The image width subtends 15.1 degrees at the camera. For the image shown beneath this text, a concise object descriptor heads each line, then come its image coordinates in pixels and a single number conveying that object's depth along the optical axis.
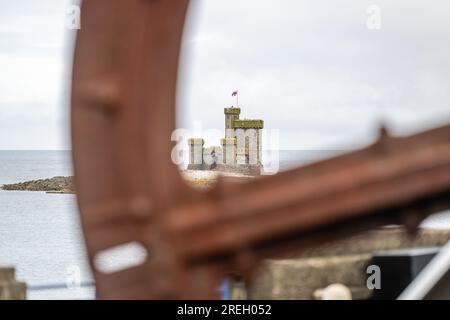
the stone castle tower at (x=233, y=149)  74.80
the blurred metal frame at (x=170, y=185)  4.42
